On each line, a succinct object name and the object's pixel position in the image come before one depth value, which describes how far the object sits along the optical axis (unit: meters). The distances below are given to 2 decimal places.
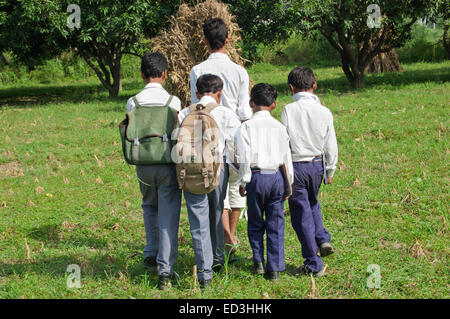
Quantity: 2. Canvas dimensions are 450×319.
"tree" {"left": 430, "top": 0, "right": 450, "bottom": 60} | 13.85
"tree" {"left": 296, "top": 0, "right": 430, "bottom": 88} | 13.63
